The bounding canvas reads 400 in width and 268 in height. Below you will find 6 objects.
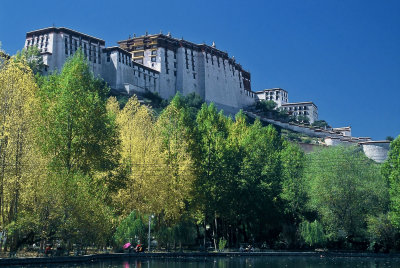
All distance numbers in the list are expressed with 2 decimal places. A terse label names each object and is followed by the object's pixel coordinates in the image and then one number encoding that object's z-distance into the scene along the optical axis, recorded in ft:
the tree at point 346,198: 157.07
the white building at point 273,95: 640.17
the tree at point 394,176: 147.32
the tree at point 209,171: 151.74
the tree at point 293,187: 167.53
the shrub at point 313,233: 154.61
